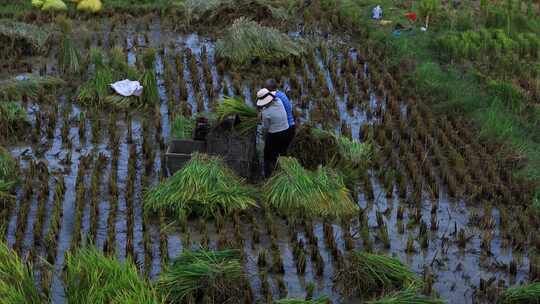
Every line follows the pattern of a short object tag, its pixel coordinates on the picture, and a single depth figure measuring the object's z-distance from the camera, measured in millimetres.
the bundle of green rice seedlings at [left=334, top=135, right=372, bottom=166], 14571
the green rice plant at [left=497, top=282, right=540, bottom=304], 10614
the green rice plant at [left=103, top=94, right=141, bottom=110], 17098
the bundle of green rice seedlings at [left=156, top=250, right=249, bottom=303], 10586
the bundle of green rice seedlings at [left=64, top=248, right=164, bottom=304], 9619
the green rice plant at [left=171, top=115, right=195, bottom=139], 14875
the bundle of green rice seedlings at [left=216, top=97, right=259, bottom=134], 14295
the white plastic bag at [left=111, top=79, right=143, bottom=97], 17264
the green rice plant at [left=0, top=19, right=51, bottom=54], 19999
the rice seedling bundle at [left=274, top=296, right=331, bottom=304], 10117
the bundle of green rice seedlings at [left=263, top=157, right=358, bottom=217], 13107
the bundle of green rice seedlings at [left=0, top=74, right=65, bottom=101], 17471
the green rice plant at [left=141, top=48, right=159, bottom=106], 17402
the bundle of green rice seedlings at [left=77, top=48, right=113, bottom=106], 17264
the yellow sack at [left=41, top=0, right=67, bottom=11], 23161
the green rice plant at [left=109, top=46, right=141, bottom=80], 17899
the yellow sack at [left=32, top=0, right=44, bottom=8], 23294
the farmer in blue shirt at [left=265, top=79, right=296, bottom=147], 14032
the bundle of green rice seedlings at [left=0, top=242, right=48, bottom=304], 9537
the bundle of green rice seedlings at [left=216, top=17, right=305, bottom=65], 19695
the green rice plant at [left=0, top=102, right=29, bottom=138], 15676
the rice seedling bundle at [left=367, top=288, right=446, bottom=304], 10151
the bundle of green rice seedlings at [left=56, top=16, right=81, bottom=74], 18963
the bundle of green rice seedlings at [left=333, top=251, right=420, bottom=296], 10987
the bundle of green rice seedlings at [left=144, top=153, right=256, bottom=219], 12934
